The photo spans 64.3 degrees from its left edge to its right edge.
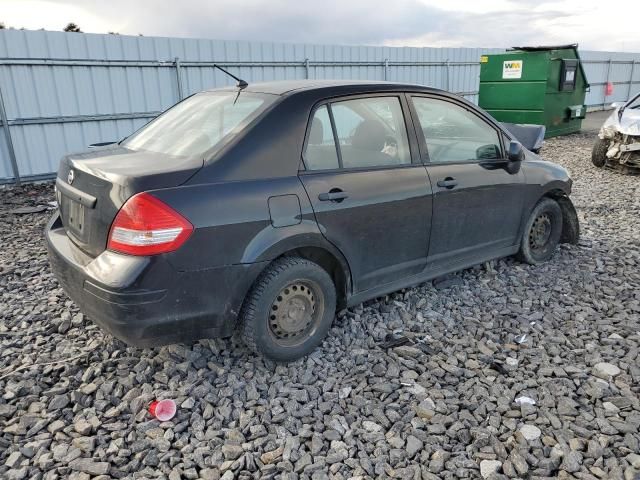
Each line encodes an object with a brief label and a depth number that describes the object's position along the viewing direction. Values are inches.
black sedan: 100.9
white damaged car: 340.5
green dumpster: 487.8
